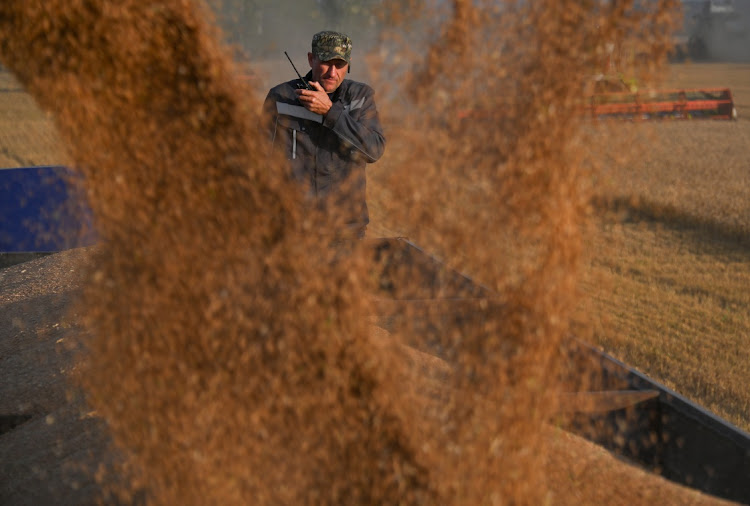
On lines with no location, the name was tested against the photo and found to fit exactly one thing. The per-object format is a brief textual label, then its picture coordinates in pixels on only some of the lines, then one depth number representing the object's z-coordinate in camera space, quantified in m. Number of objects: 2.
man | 7.09
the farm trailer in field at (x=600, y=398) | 5.40
